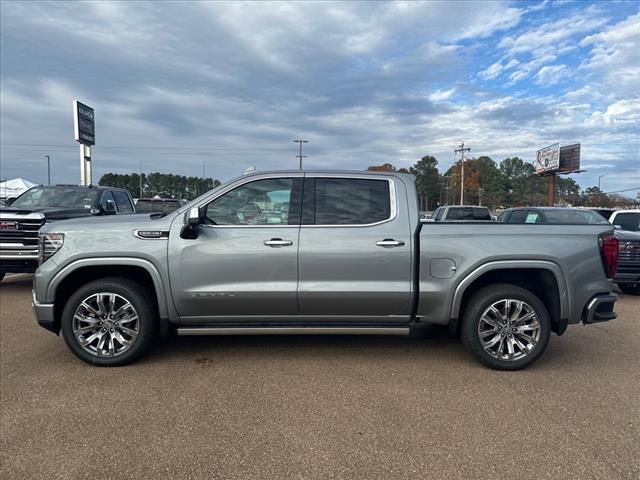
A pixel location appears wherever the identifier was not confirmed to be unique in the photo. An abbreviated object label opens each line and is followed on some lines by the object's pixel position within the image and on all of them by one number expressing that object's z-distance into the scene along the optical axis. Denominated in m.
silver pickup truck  4.24
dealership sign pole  24.45
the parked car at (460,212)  15.41
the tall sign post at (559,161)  47.00
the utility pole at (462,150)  63.62
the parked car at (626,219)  11.20
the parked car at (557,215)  10.07
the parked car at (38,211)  7.59
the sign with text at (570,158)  47.03
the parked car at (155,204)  15.86
